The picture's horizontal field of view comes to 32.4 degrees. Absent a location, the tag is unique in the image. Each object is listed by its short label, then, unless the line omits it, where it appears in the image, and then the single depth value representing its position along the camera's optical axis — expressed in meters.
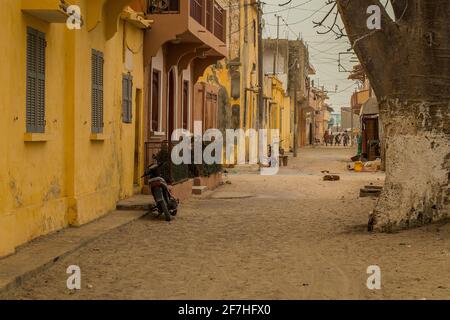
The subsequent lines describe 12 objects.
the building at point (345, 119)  136.85
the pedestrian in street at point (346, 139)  84.41
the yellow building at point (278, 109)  46.09
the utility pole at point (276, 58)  56.03
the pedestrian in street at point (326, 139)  85.61
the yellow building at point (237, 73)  31.89
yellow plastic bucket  30.45
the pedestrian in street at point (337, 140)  87.12
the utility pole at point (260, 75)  34.22
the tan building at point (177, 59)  16.89
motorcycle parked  13.26
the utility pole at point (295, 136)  44.62
